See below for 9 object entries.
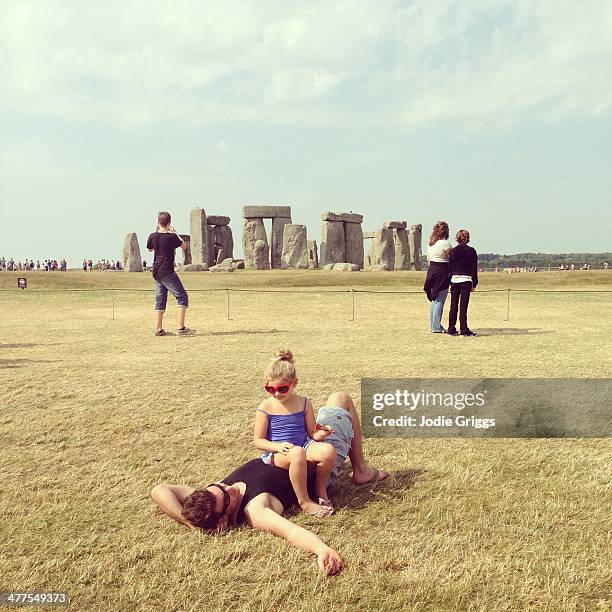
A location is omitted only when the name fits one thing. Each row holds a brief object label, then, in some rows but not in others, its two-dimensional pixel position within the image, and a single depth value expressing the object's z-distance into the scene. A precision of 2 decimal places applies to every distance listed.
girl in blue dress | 3.04
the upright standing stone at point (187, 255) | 34.31
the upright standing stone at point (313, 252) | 37.01
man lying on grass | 2.66
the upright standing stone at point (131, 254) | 33.12
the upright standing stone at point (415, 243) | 36.28
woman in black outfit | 9.18
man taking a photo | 9.31
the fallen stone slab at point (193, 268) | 29.12
